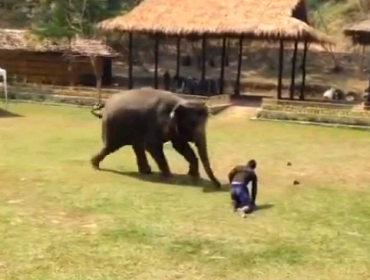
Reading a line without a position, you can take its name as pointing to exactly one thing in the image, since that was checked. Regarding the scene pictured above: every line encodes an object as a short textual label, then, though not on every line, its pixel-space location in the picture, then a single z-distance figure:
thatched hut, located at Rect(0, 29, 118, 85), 29.61
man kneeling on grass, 11.12
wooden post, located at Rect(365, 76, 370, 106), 24.38
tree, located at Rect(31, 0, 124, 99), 29.58
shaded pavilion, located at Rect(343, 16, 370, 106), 23.94
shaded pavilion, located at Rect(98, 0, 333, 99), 25.20
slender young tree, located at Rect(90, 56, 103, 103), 28.89
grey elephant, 12.98
